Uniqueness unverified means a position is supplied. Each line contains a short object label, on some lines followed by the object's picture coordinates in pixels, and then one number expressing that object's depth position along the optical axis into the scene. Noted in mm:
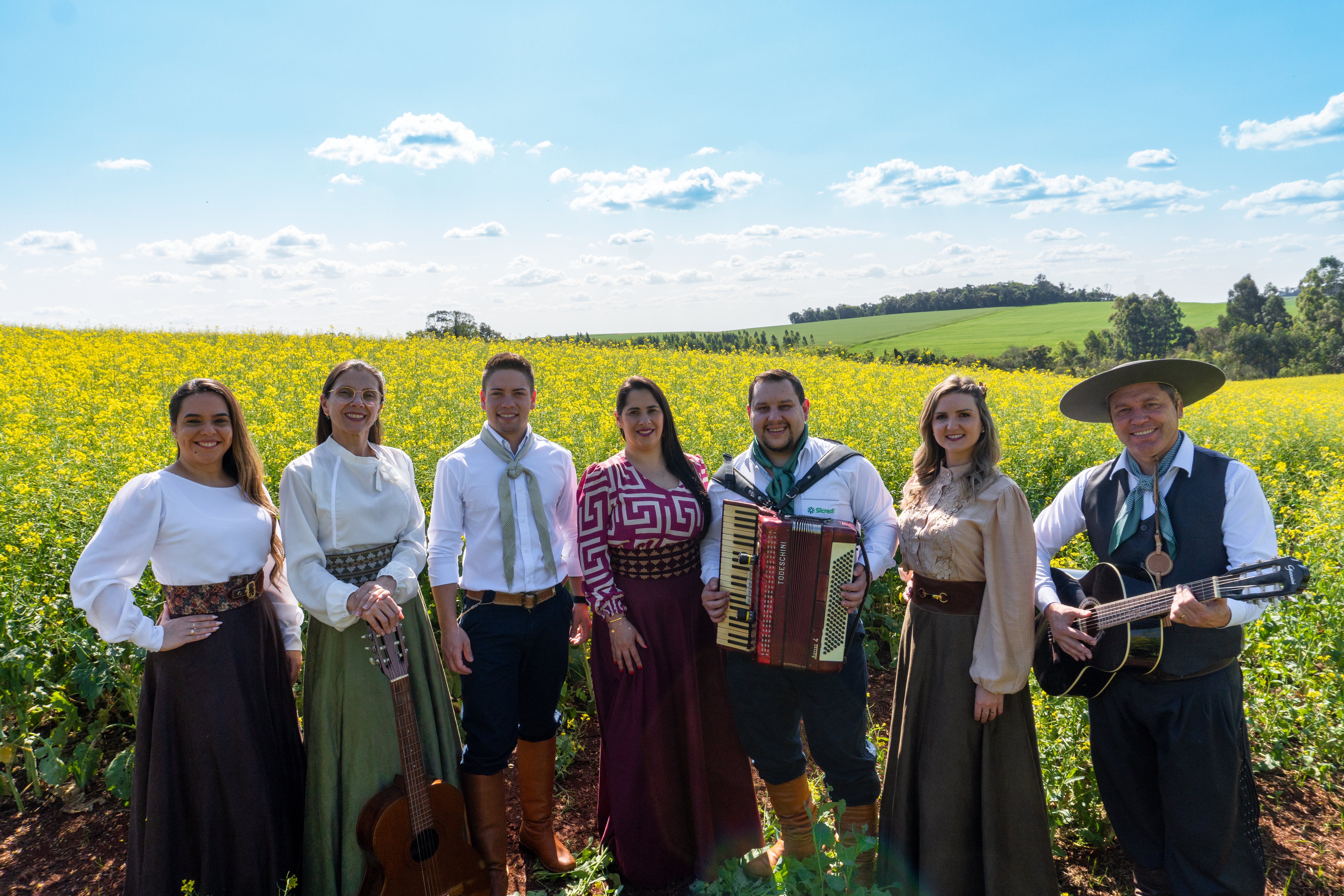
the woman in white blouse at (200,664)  2854
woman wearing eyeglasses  2977
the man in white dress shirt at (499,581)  3406
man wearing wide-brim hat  2846
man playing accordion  3281
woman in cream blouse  2900
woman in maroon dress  3387
